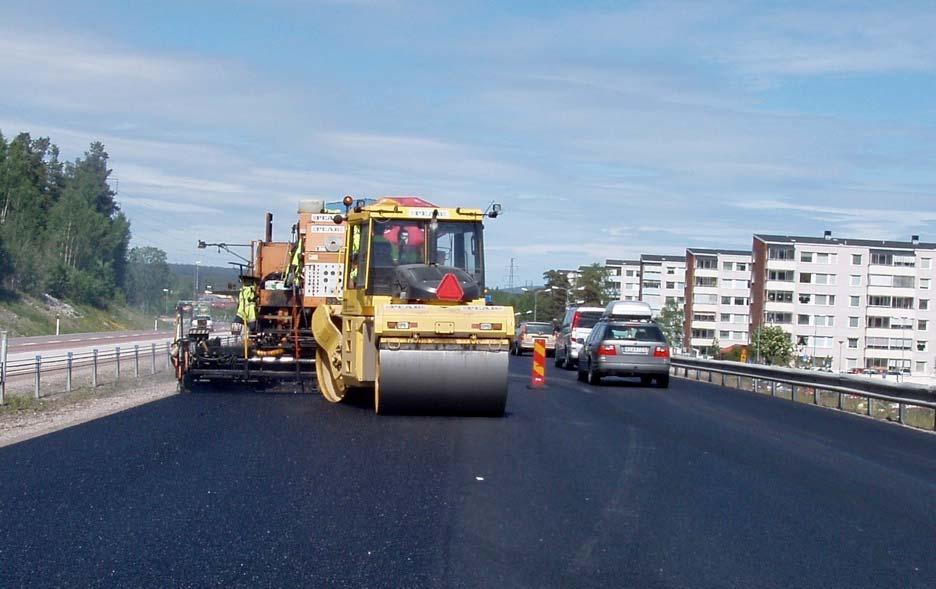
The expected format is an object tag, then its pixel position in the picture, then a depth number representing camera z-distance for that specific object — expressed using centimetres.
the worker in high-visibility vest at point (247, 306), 2156
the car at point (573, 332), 3512
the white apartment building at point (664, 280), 12544
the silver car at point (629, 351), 2539
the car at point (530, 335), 4622
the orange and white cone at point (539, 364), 2325
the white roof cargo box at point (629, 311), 3541
